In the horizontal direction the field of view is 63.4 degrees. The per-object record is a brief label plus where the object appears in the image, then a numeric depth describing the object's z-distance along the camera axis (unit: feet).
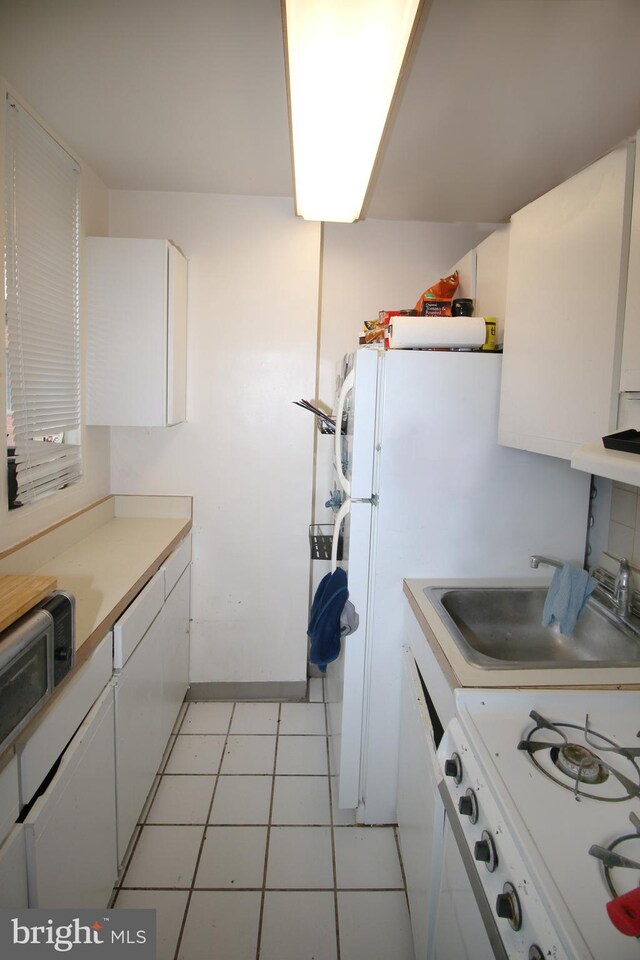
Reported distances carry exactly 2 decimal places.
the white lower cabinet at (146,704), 5.30
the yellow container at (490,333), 5.83
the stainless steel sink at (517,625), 5.24
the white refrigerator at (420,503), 5.72
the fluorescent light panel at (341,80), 3.49
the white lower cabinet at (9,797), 3.22
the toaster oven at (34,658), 3.08
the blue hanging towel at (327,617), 5.98
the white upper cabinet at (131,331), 7.28
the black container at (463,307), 6.52
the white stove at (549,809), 2.31
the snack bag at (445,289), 6.89
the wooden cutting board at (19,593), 3.28
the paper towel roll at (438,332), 5.73
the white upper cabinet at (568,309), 3.73
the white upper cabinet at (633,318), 3.48
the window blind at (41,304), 5.58
